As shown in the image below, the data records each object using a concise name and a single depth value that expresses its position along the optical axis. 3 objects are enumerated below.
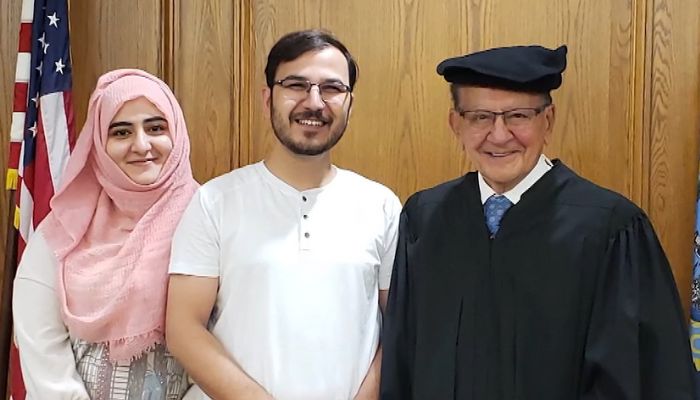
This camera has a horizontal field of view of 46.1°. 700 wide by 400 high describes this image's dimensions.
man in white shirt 1.81
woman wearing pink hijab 1.91
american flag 2.48
